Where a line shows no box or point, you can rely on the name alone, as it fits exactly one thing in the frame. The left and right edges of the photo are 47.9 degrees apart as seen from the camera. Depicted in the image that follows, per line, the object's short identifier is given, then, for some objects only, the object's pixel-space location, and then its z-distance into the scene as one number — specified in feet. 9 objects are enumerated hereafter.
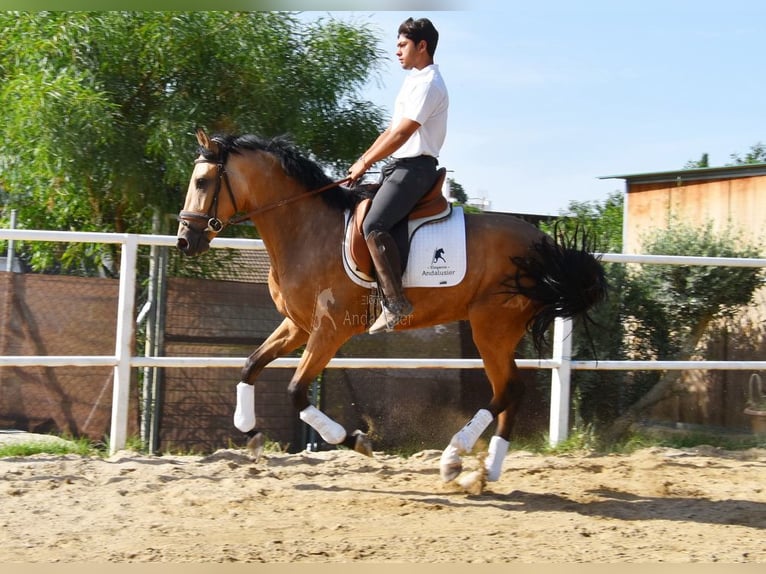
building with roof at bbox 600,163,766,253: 36.94
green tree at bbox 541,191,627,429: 26.73
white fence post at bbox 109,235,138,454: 21.65
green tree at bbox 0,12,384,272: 27.09
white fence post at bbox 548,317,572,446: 24.62
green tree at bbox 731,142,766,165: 89.28
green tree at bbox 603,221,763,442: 27.14
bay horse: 18.76
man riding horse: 18.19
